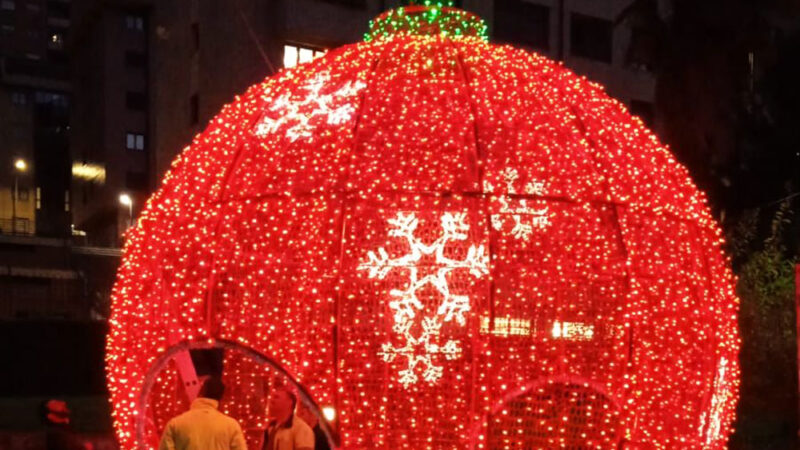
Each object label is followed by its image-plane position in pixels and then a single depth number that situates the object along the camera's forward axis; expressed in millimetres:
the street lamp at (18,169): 61312
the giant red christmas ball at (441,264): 7148
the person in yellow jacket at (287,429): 7062
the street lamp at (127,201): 39709
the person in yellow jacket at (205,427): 6512
